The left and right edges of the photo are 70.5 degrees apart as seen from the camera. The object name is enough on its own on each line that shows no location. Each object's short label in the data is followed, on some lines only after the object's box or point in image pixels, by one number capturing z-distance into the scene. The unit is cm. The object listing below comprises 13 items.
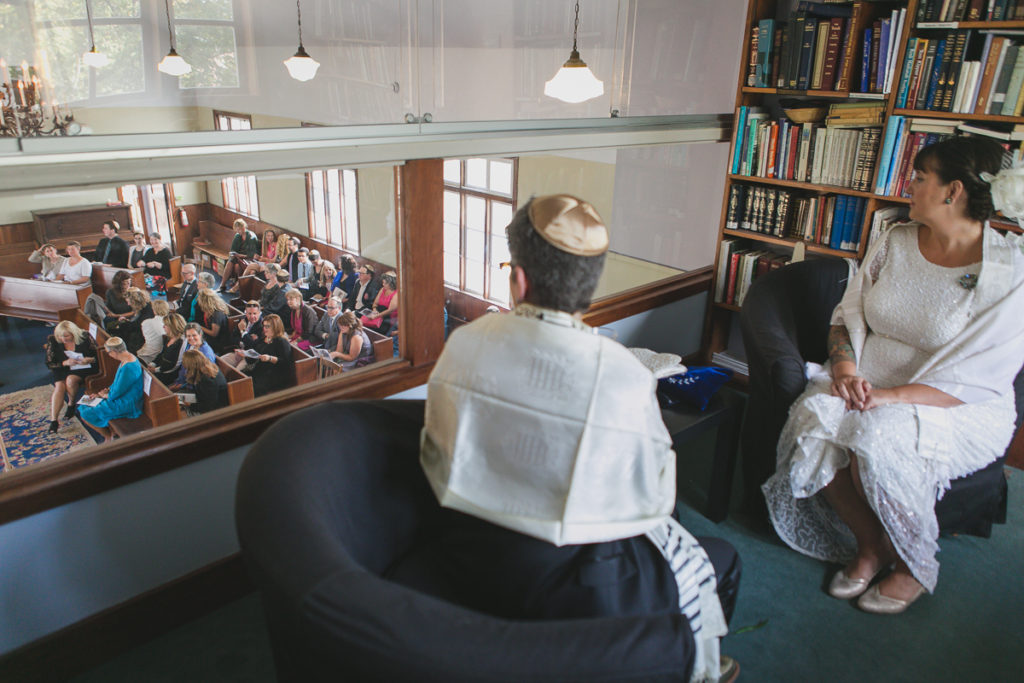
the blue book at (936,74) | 297
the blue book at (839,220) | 344
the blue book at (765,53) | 348
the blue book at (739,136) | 369
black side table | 246
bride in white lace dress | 231
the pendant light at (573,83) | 326
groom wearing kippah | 139
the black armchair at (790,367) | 252
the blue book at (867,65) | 318
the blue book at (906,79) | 304
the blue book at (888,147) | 314
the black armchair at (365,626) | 114
